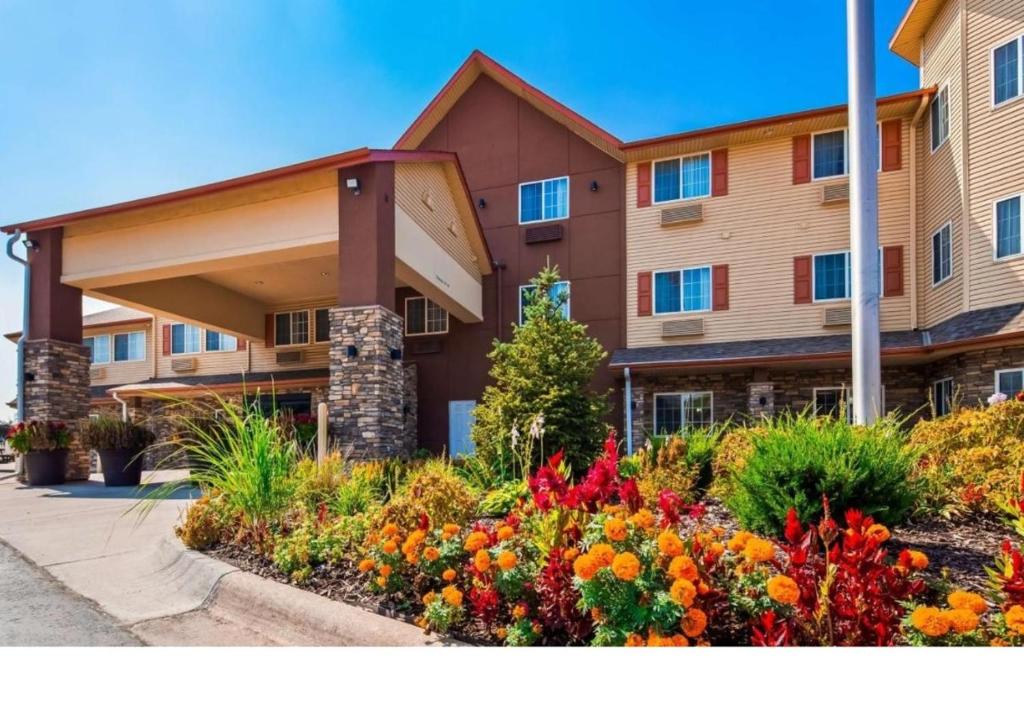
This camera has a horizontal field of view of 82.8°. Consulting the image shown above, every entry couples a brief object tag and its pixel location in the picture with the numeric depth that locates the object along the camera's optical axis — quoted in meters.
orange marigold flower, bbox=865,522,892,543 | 2.42
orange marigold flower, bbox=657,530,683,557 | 2.39
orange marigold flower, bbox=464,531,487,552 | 2.88
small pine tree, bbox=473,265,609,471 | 7.27
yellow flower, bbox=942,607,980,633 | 2.03
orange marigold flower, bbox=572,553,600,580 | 2.33
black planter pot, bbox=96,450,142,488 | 10.41
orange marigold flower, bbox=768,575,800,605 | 2.12
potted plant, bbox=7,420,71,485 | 10.78
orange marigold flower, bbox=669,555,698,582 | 2.28
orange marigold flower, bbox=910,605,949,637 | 2.06
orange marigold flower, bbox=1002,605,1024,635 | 2.10
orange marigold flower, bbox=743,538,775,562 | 2.30
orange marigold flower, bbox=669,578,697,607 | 2.21
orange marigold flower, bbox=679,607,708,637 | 2.23
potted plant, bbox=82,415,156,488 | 10.34
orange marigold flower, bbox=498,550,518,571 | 2.67
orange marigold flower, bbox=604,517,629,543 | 2.46
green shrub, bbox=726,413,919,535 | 3.35
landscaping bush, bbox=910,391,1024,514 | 4.04
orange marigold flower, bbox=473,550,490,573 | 2.74
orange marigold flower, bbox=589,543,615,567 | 2.36
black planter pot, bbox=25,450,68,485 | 10.94
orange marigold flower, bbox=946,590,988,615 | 2.06
